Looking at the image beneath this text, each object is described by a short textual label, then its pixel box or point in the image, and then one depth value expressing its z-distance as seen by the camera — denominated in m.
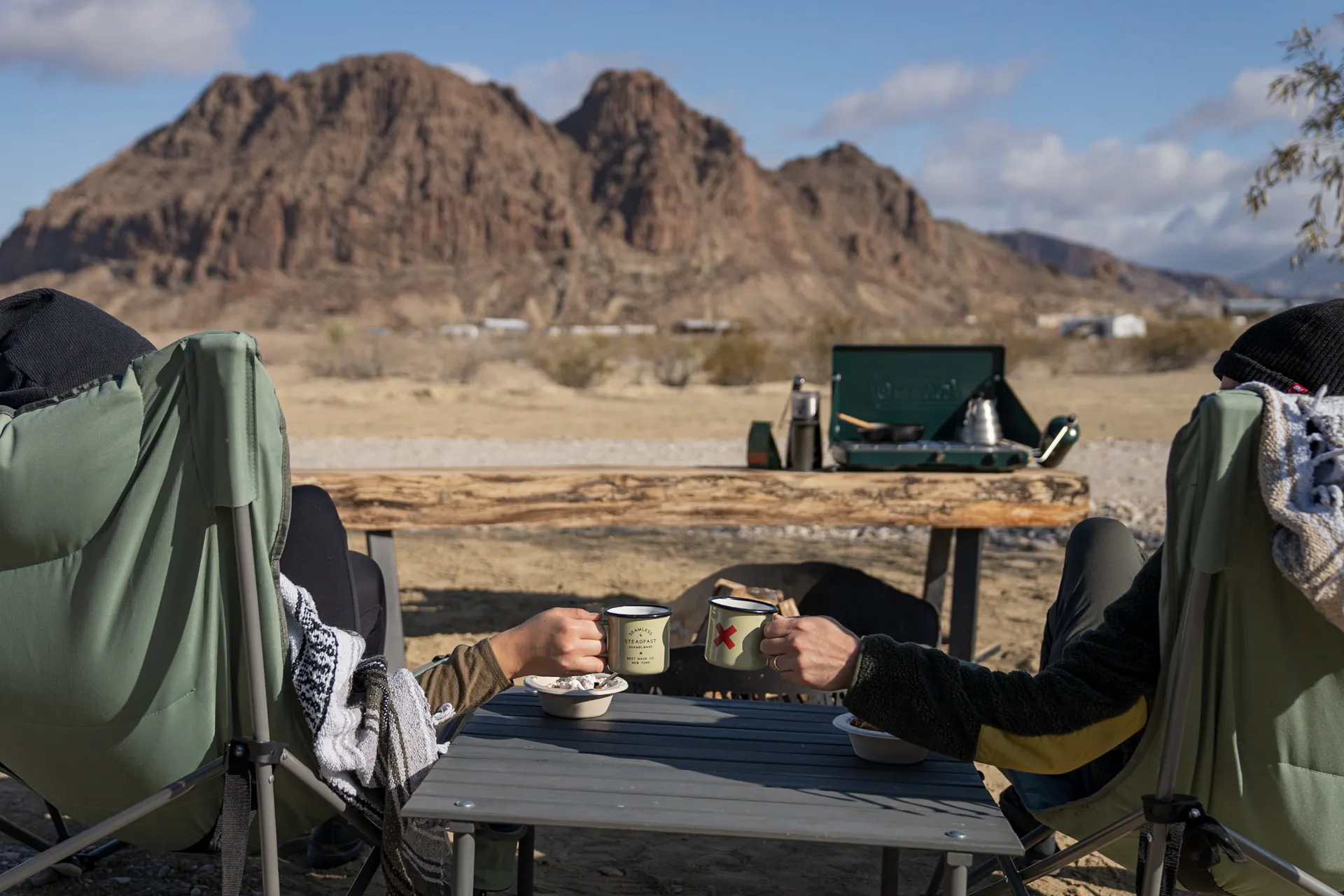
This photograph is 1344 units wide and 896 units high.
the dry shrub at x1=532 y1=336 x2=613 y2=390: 20.12
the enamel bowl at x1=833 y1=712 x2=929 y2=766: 1.64
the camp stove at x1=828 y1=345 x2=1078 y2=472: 4.43
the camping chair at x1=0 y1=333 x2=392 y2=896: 1.59
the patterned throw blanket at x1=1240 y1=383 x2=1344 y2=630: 1.38
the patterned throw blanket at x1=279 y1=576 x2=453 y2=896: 1.70
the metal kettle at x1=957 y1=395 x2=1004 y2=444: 4.25
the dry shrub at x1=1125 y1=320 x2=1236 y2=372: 25.14
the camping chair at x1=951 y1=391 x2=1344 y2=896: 1.45
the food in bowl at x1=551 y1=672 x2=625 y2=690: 1.88
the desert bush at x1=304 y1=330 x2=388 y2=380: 22.05
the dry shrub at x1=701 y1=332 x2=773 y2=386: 21.08
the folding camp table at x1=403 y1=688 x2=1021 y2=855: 1.42
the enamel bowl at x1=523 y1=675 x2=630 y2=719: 1.82
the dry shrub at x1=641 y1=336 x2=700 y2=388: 20.53
